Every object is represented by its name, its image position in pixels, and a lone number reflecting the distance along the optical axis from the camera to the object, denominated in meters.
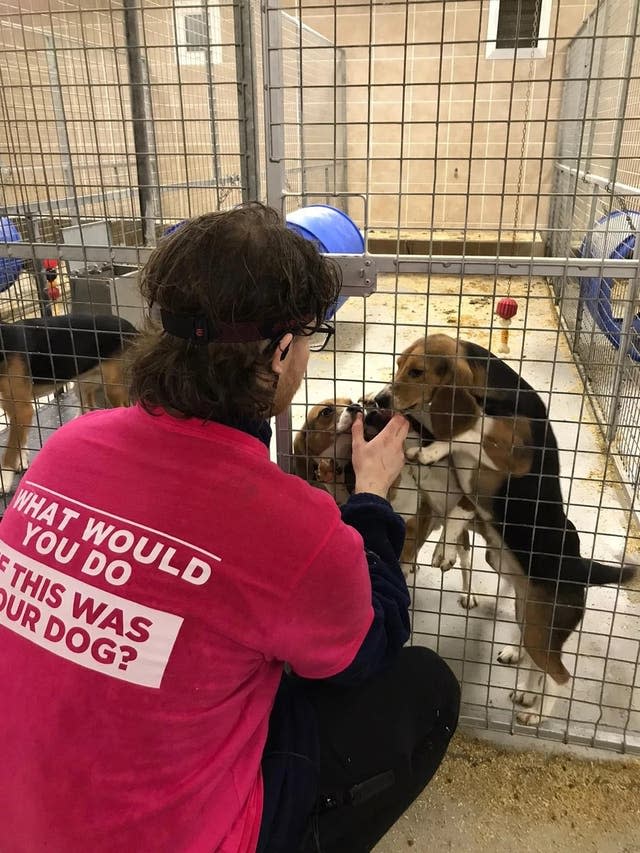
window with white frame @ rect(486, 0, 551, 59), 6.54
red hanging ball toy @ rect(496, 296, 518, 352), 3.37
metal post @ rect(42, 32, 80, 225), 4.96
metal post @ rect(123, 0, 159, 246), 2.63
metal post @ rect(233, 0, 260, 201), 1.67
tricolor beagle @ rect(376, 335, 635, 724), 1.97
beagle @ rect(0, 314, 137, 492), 2.91
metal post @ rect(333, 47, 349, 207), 8.05
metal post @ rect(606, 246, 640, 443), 1.53
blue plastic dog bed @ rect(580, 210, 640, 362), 2.89
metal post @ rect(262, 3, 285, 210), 1.50
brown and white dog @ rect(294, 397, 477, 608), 2.08
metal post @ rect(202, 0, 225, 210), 1.62
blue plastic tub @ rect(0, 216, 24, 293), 2.94
